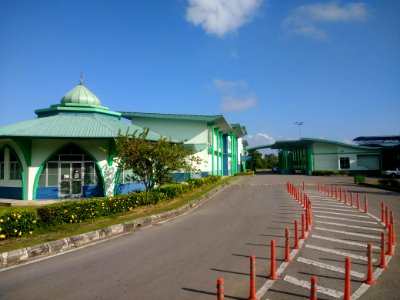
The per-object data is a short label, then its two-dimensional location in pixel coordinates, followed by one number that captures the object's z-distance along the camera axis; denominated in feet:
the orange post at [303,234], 31.98
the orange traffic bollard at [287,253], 24.37
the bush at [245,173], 181.23
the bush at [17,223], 31.17
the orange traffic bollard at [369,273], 19.98
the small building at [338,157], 173.27
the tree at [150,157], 57.47
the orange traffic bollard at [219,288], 14.25
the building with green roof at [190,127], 123.34
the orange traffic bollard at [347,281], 16.72
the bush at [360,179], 109.91
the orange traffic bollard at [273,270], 20.89
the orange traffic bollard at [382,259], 23.06
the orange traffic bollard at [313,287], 14.48
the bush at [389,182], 90.31
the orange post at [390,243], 26.32
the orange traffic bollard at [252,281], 17.25
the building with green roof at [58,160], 66.80
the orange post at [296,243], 28.10
